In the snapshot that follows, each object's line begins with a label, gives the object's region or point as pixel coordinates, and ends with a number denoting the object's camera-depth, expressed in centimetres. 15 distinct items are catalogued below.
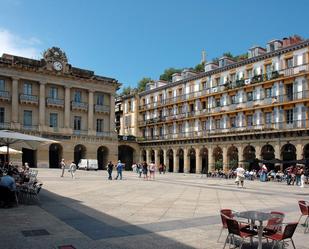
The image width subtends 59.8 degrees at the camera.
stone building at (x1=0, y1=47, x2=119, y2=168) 3656
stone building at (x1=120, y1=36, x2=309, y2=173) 3093
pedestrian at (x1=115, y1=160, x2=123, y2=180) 2340
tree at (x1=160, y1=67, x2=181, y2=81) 6019
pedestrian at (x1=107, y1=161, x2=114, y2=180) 2258
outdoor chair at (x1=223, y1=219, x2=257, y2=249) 562
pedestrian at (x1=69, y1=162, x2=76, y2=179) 2307
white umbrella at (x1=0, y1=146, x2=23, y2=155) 1760
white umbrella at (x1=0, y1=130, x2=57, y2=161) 1162
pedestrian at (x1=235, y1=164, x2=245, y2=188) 1901
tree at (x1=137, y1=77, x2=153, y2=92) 6301
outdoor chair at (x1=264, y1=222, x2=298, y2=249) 559
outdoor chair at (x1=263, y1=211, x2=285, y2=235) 607
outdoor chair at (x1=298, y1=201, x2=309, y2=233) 780
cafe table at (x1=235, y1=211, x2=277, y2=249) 560
